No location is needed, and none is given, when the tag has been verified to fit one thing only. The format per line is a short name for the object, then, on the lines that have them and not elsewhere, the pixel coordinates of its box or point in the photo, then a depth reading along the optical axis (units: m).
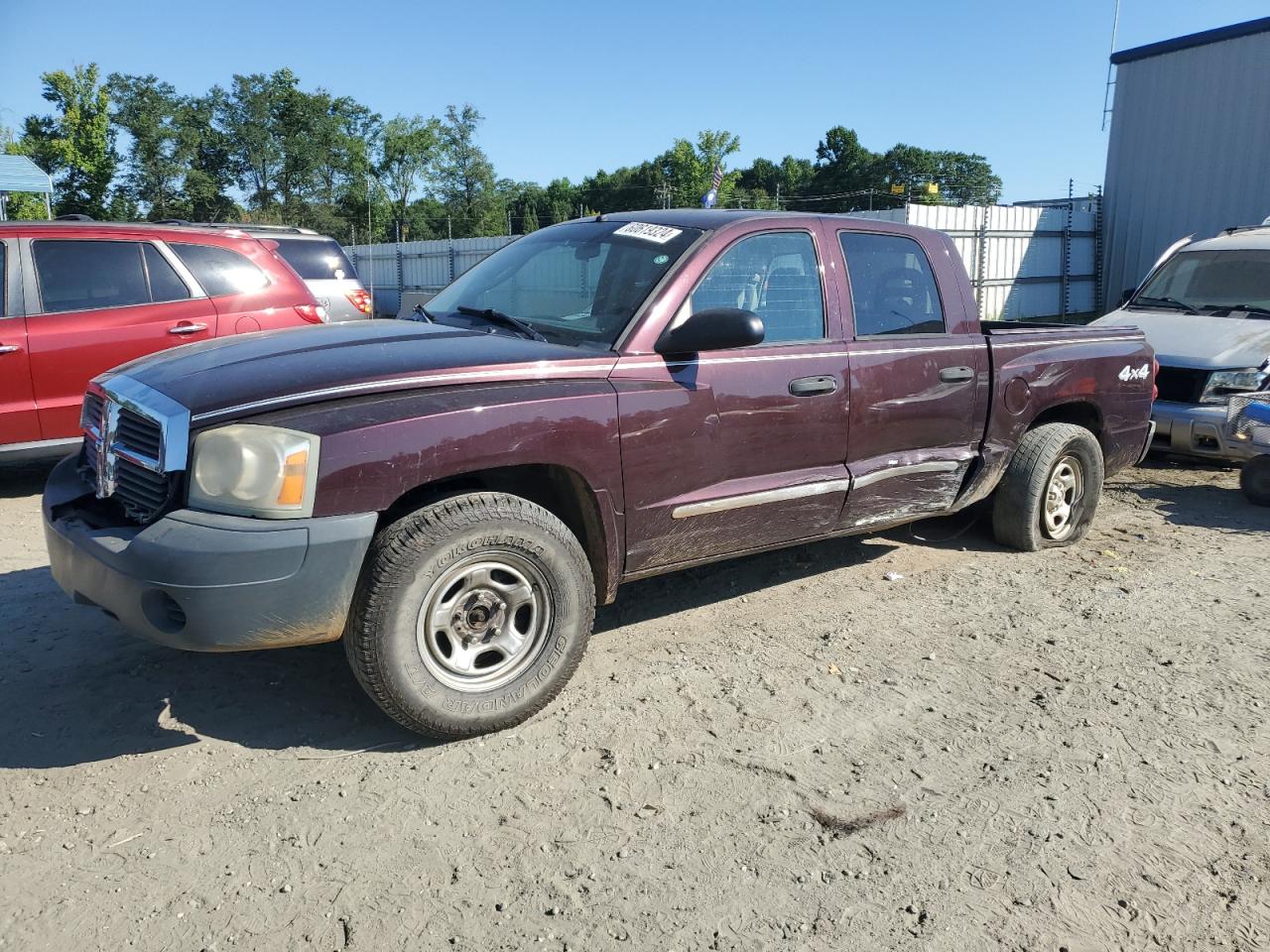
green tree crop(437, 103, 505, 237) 78.19
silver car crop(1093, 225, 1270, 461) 7.41
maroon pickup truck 3.00
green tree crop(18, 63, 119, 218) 53.31
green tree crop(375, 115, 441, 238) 79.12
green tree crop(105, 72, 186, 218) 71.44
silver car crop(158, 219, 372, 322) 10.86
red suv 6.32
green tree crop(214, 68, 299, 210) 77.88
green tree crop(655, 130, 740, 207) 56.38
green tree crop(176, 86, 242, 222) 73.44
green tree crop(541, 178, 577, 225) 76.94
